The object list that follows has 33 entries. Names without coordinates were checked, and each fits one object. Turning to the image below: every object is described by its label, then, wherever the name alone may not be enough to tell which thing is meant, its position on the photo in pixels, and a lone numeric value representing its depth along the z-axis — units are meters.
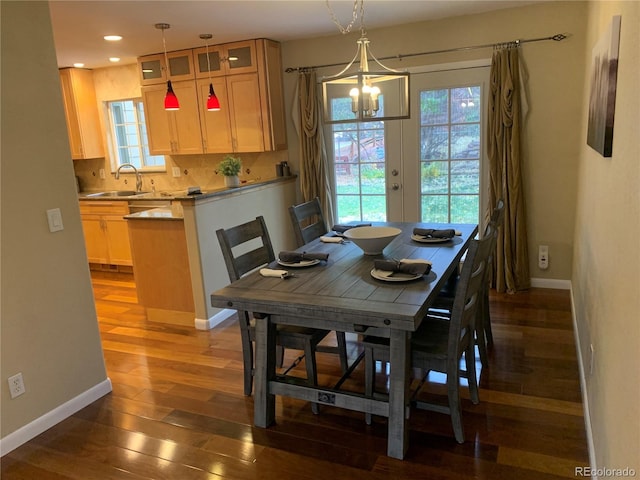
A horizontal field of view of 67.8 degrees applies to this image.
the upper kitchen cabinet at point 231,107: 4.81
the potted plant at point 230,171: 4.50
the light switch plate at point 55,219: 2.57
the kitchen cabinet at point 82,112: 6.00
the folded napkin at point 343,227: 3.38
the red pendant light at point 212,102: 4.29
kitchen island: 3.80
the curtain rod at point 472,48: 3.94
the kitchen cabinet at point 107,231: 5.59
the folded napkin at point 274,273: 2.48
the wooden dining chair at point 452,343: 2.17
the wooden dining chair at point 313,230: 2.94
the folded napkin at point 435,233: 2.98
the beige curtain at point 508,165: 4.07
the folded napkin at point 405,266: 2.30
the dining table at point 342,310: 2.03
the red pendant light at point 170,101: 4.04
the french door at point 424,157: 4.38
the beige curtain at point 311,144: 4.87
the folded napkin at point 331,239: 3.16
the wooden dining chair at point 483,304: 2.59
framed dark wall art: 1.87
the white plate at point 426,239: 2.97
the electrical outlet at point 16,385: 2.42
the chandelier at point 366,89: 2.30
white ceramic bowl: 2.71
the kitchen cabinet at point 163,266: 3.89
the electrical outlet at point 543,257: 4.32
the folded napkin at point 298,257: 2.68
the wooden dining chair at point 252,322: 2.54
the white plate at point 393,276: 2.27
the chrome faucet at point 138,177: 6.23
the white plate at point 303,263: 2.64
